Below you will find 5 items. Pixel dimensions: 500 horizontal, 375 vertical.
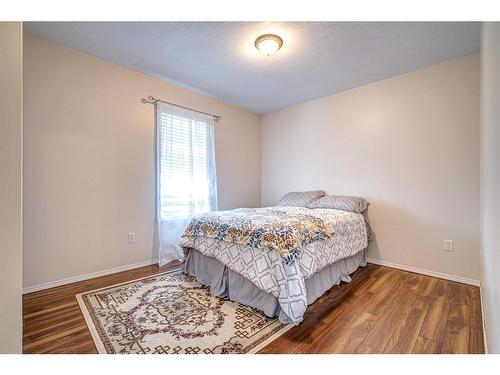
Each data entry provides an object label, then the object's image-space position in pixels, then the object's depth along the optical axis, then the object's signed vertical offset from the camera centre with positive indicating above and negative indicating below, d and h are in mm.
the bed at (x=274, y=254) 1609 -595
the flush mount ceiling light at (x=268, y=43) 2018 +1347
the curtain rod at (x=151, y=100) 2809 +1128
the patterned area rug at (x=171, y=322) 1369 -993
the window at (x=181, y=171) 2918 +227
